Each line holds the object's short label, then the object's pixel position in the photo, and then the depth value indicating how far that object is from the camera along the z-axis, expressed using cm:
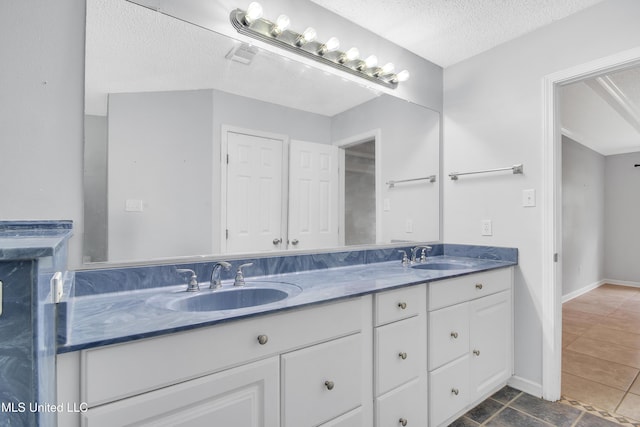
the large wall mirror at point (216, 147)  125
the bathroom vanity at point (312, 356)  81
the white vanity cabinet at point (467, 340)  158
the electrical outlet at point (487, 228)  220
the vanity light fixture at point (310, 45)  149
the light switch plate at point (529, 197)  199
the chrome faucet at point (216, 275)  132
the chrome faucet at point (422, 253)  214
